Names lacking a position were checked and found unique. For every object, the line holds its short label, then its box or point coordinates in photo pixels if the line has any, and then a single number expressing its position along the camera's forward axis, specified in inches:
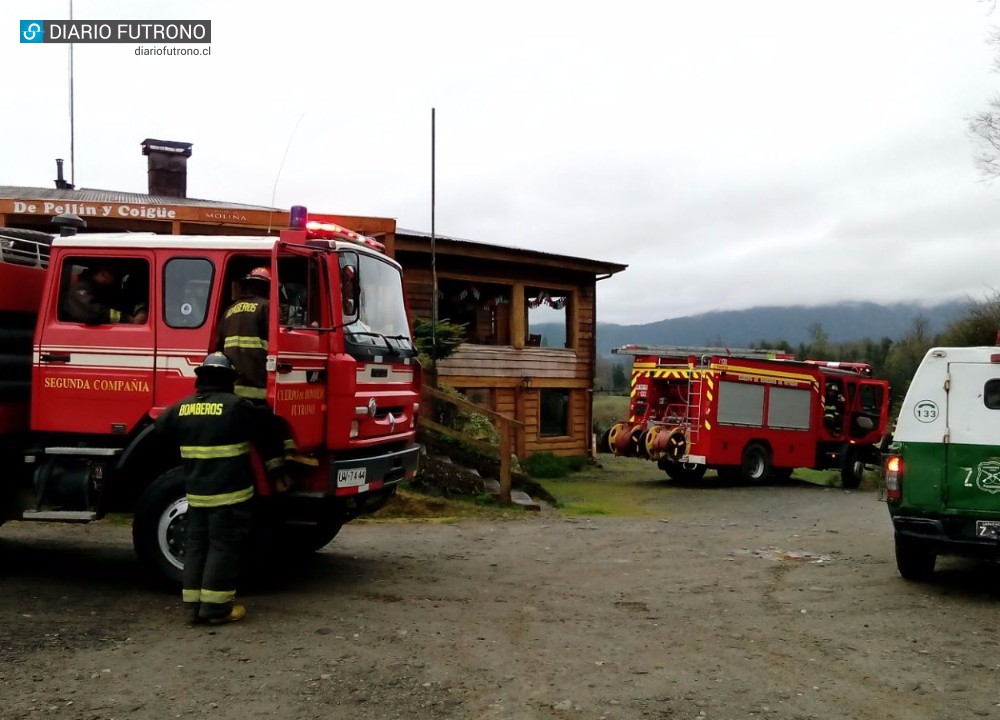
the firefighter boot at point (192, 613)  253.3
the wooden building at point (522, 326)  792.9
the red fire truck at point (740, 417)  745.0
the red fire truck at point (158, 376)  280.4
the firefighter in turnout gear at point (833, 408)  844.0
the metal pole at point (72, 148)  930.7
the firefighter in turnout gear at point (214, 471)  255.1
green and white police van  305.9
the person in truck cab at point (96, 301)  290.2
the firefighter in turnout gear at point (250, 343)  272.8
